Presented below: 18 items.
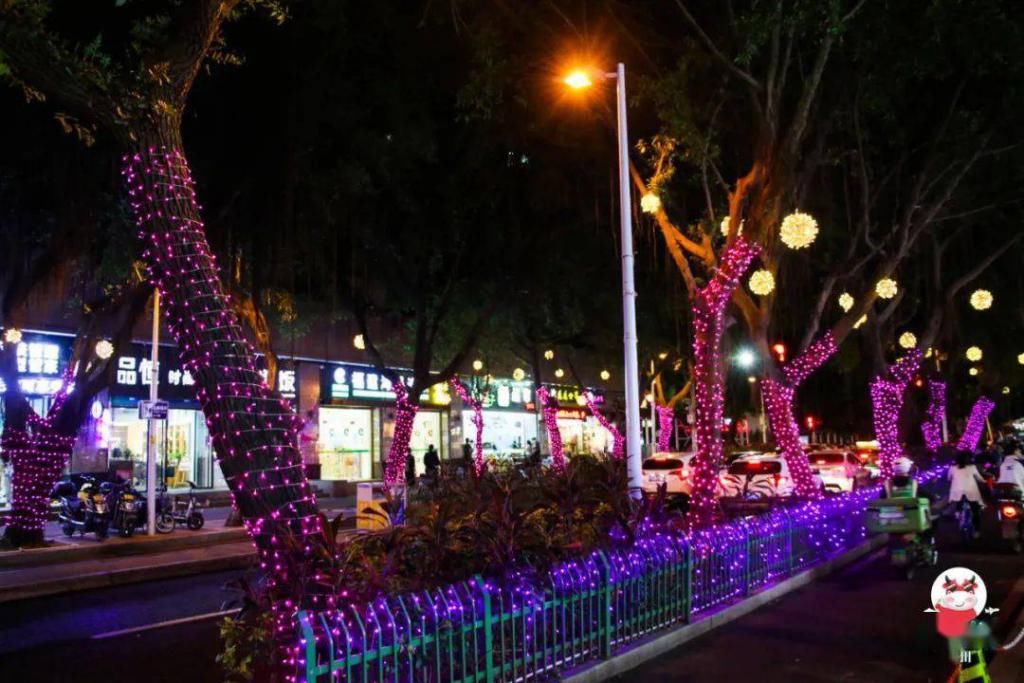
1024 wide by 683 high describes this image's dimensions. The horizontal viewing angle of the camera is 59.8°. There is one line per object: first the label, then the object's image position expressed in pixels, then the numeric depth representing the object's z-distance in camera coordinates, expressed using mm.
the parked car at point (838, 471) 24562
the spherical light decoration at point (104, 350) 18031
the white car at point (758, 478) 19898
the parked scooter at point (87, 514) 18609
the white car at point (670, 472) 23500
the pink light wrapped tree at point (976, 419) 40831
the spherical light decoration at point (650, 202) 13797
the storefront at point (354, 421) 32062
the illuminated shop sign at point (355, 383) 31734
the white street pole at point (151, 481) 18828
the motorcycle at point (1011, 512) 13602
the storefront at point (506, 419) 40647
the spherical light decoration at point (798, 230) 13539
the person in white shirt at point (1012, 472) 13844
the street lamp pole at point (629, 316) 11461
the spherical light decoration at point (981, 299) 21922
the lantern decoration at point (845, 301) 21234
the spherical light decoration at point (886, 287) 18266
